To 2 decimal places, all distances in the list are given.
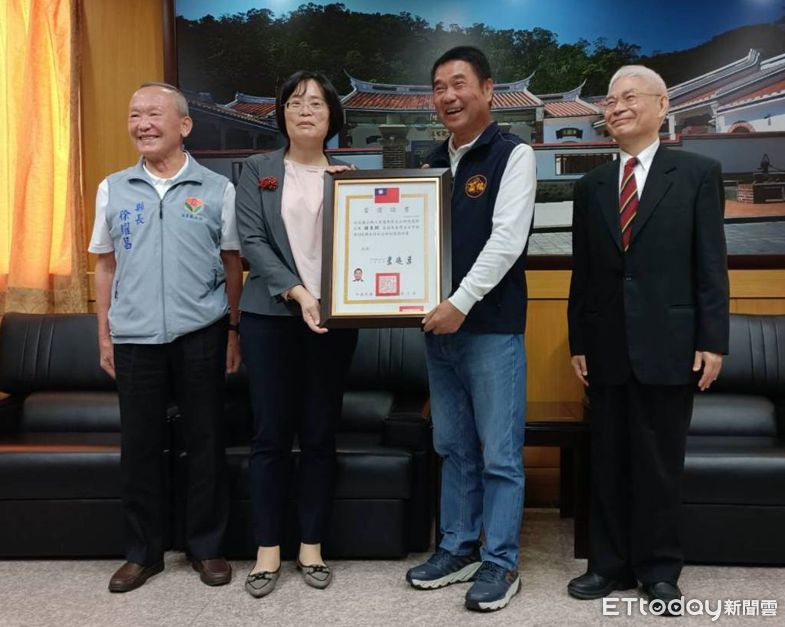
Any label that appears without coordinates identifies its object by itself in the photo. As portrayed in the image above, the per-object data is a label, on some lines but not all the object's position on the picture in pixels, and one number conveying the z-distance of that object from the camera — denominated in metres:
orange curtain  3.16
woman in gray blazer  2.18
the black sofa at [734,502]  2.37
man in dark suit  2.02
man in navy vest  2.07
